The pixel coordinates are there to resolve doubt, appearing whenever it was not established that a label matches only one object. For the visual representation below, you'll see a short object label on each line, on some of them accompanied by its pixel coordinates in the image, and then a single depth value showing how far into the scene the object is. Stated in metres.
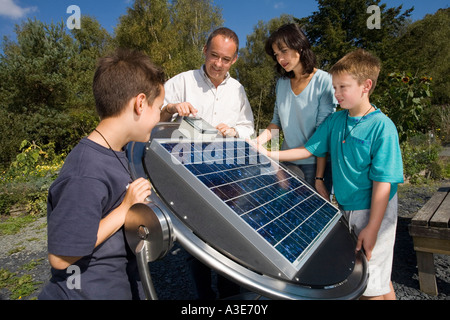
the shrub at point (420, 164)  7.38
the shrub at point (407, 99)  5.97
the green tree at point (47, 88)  11.98
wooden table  2.74
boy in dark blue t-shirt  1.14
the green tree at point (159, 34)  18.83
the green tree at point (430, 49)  24.98
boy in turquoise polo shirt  1.73
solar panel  1.19
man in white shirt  2.53
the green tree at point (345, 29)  23.27
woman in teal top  2.33
